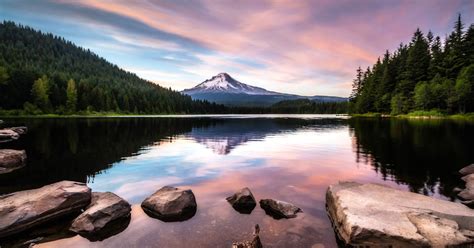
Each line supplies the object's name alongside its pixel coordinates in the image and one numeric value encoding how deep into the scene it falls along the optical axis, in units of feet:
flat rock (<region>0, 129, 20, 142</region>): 131.31
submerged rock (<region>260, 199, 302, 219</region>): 41.24
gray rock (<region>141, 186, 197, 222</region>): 41.70
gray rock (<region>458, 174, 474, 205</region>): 48.06
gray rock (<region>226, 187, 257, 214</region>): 44.55
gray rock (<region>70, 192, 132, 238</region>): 36.08
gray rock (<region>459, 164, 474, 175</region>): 64.54
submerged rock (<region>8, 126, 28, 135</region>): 154.44
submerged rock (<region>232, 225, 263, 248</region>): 28.84
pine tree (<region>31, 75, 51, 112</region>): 380.37
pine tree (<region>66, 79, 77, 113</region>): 426.51
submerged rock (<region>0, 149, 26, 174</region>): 71.94
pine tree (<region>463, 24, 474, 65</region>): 299.05
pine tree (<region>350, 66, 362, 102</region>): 511.65
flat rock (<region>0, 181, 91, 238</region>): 35.37
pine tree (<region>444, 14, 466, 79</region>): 306.96
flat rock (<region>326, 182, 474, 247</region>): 29.25
